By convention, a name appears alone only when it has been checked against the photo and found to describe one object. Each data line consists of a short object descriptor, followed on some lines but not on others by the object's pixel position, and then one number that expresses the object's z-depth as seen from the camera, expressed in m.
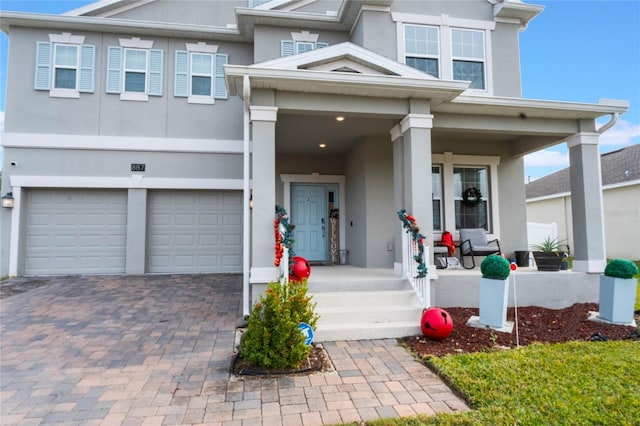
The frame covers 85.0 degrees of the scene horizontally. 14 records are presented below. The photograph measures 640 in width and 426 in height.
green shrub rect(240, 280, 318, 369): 3.24
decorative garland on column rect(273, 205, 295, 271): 4.38
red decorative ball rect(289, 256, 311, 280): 4.70
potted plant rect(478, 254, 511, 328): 4.34
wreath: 7.39
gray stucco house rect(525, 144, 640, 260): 11.75
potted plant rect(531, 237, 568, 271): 5.81
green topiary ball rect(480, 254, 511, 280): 4.33
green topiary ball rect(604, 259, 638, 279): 4.58
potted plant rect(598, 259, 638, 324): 4.60
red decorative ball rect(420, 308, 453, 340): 3.97
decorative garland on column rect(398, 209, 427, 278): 4.60
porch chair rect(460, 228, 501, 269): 6.89
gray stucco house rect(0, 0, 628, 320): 6.79
